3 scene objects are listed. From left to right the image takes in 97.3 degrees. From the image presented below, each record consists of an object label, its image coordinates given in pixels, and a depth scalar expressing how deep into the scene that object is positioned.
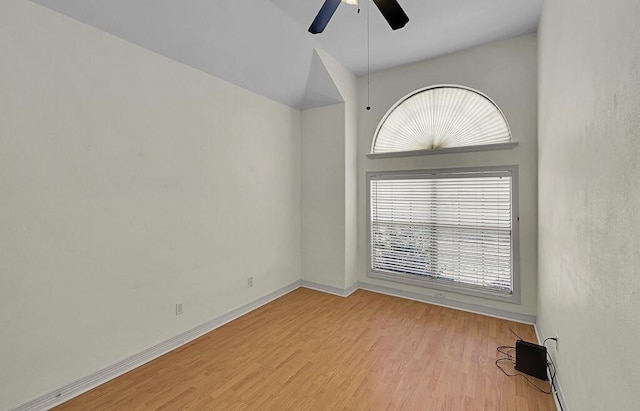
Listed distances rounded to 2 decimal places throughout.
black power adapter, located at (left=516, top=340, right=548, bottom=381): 2.24
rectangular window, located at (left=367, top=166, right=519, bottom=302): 3.32
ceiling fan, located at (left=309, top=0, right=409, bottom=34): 1.74
